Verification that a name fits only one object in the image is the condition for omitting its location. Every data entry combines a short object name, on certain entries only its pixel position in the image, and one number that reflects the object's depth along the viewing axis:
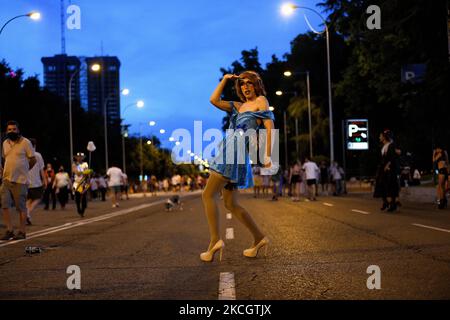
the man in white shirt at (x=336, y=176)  33.72
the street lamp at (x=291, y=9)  32.03
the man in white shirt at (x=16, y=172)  10.82
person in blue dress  6.90
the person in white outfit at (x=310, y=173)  25.86
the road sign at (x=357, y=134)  30.64
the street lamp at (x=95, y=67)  33.07
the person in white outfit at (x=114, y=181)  26.53
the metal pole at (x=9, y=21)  27.55
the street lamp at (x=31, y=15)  27.62
